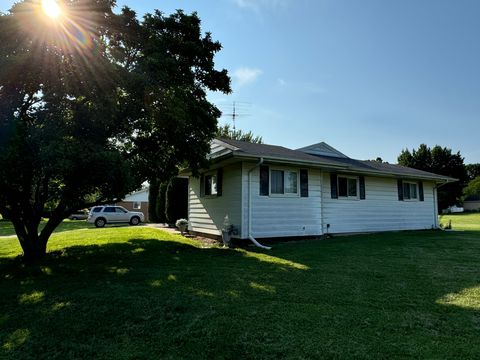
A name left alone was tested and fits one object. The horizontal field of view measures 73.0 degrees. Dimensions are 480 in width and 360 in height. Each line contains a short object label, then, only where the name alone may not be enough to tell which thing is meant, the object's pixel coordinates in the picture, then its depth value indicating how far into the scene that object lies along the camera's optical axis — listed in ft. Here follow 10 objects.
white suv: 76.23
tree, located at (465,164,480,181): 210.38
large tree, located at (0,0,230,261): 19.99
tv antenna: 91.53
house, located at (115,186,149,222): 121.04
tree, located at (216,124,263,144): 145.54
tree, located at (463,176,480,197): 154.10
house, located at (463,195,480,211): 183.58
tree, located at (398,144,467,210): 142.23
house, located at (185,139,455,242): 33.86
